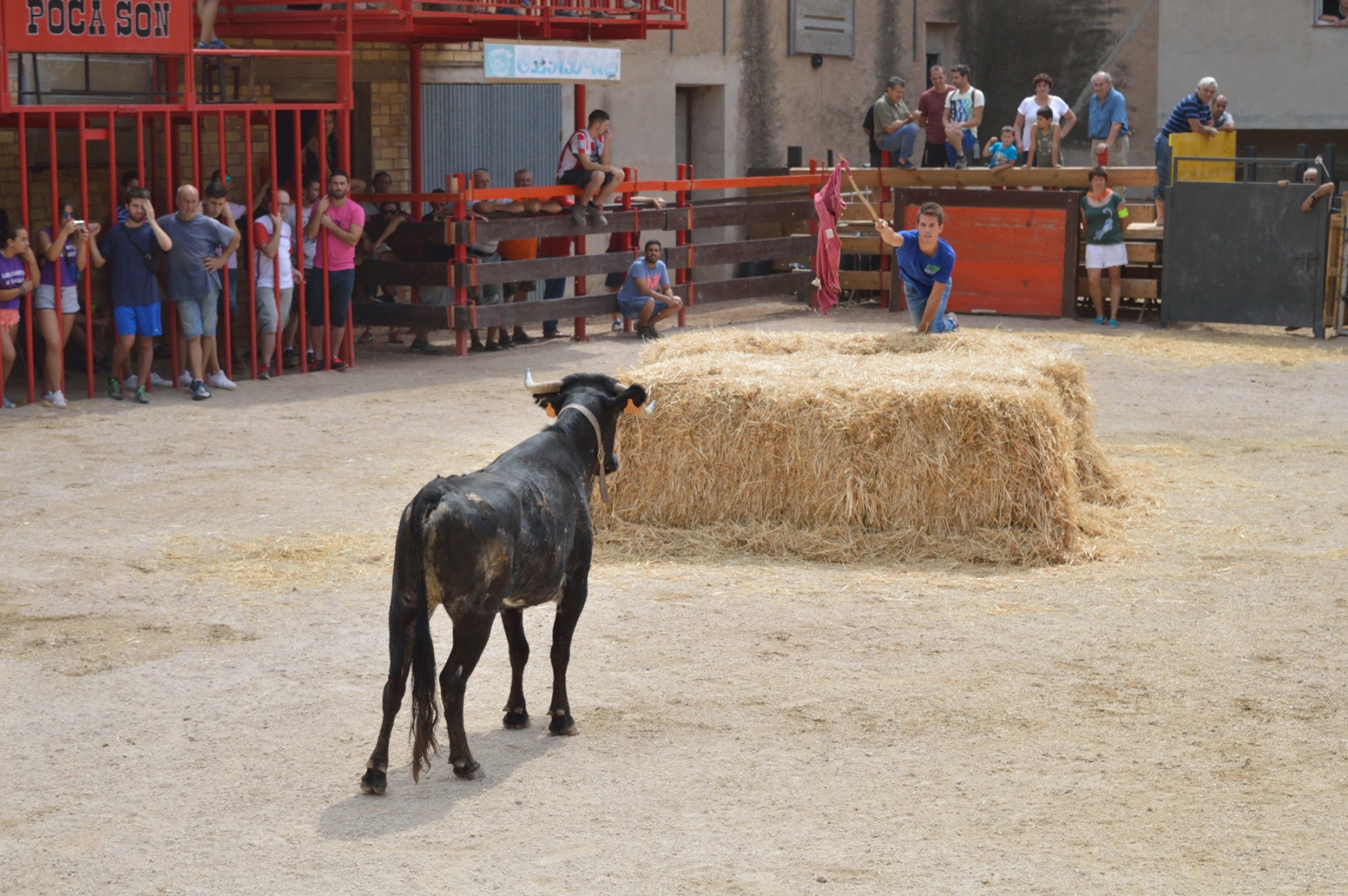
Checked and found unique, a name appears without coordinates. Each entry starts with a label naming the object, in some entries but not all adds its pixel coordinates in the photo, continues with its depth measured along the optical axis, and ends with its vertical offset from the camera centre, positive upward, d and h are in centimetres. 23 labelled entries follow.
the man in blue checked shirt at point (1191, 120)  2023 +105
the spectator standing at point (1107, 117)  2117 +113
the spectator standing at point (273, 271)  1554 -60
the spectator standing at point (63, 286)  1391 -67
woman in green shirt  1938 -31
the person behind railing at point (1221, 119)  2073 +108
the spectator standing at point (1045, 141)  2078 +80
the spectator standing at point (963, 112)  2212 +122
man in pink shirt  1616 -48
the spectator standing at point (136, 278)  1442 -62
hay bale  941 -147
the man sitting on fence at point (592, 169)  1838 +41
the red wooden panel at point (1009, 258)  2020 -62
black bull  579 -129
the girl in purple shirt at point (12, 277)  1365 -58
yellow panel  2008 +64
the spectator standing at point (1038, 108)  2091 +122
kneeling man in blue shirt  1142 -38
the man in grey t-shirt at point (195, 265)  1469 -51
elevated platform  1666 +192
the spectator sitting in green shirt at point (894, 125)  2219 +106
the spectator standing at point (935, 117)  2236 +119
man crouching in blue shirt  1855 -95
